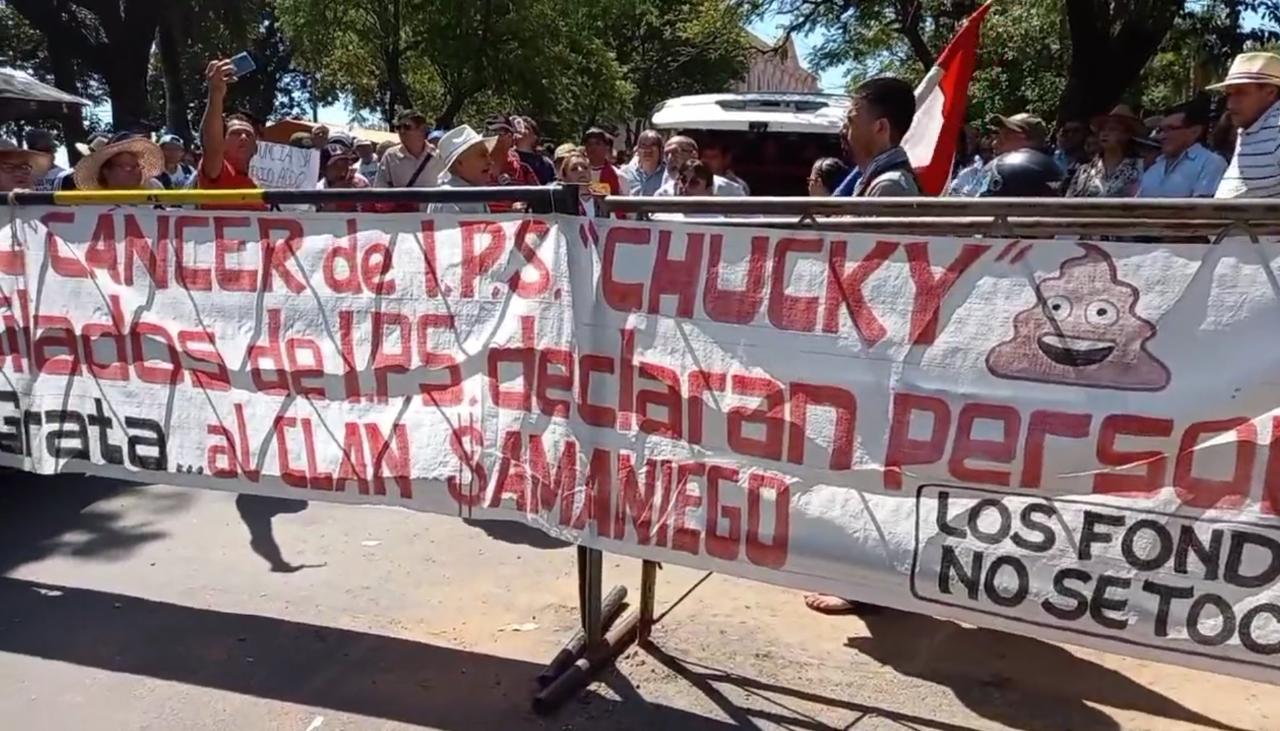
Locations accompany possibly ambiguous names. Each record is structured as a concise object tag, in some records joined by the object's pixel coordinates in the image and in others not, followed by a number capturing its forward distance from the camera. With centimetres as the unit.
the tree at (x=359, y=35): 2291
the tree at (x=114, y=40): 2725
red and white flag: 476
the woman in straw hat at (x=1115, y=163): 795
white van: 1109
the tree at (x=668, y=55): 3947
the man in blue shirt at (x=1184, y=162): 713
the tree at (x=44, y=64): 2761
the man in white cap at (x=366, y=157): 1206
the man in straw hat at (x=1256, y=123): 572
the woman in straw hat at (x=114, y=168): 561
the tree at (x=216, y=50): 2556
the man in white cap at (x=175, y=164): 929
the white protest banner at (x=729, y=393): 281
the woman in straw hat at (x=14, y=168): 586
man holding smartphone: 525
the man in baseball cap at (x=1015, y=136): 716
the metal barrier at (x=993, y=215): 271
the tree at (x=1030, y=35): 1441
